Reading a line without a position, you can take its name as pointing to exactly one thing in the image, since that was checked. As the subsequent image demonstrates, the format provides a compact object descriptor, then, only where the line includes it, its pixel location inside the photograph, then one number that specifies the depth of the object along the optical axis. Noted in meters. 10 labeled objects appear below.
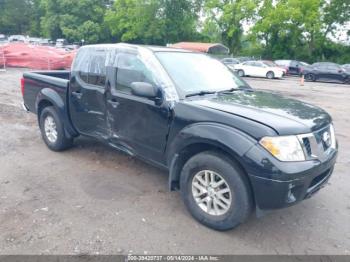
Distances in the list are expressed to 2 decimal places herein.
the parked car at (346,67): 23.85
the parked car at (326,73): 23.19
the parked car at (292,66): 28.59
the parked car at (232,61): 27.57
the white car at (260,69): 24.73
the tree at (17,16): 67.62
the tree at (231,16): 38.09
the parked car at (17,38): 47.15
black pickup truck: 2.90
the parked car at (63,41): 45.83
